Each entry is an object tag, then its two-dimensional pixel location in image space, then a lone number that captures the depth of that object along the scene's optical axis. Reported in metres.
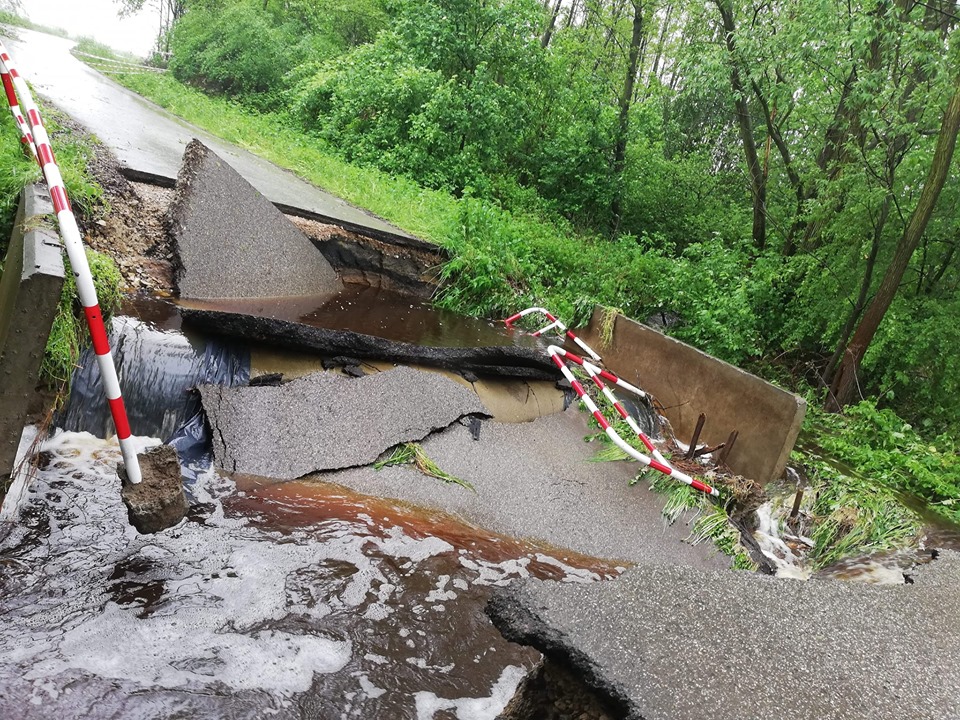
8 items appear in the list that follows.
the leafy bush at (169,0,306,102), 22.02
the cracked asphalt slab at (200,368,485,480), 4.82
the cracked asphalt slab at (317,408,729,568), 4.99
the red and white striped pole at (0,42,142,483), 2.96
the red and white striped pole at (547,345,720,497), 5.77
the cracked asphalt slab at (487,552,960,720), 2.74
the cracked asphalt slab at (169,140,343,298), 7.01
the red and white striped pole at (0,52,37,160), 4.97
